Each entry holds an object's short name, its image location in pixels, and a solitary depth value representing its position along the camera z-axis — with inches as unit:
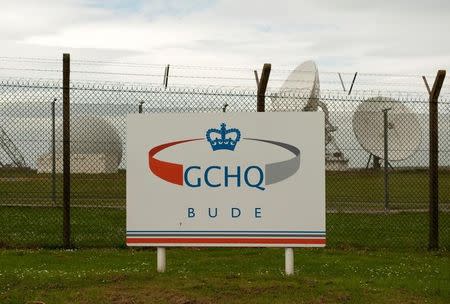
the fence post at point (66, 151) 427.5
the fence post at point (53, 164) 518.6
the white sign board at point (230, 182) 321.4
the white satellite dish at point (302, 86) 545.0
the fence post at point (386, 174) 612.9
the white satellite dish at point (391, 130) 709.9
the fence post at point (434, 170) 448.5
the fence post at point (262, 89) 433.7
